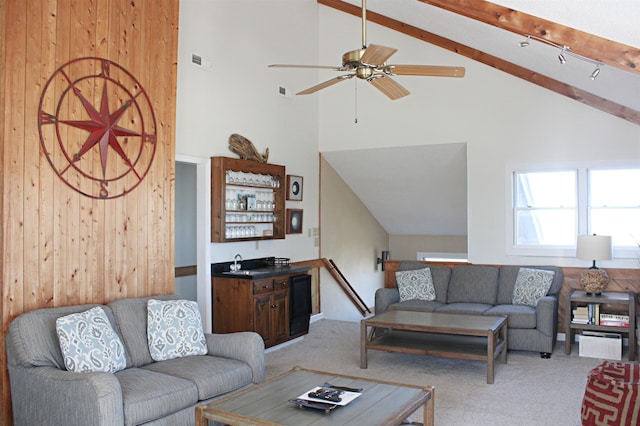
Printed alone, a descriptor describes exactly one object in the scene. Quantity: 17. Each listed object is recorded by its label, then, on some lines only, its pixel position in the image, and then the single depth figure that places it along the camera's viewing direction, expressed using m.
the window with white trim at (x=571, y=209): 6.54
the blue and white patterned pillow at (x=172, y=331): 4.09
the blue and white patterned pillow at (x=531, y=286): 6.28
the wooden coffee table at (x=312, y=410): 2.96
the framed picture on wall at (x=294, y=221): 7.50
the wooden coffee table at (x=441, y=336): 5.08
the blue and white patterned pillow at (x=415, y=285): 6.85
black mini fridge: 6.53
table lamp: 6.04
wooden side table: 5.69
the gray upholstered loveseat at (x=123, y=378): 3.14
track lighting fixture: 4.34
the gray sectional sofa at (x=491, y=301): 5.88
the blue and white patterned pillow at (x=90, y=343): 3.47
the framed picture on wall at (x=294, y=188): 7.46
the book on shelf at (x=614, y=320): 5.82
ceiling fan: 3.71
